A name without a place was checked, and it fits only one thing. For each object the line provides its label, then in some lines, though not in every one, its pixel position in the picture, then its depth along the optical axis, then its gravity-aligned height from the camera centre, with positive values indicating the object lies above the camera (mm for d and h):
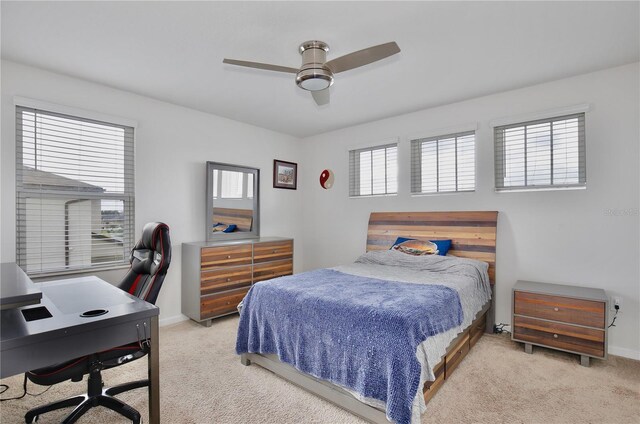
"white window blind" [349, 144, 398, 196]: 4395 +586
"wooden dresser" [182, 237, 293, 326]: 3590 -729
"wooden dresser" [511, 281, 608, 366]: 2623 -935
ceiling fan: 2008 +993
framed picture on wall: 4989 +605
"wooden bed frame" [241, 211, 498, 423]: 2092 -453
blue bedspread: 1788 -756
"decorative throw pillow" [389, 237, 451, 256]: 3598 -397
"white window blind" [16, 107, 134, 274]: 2820 +201
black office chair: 1713 -820
